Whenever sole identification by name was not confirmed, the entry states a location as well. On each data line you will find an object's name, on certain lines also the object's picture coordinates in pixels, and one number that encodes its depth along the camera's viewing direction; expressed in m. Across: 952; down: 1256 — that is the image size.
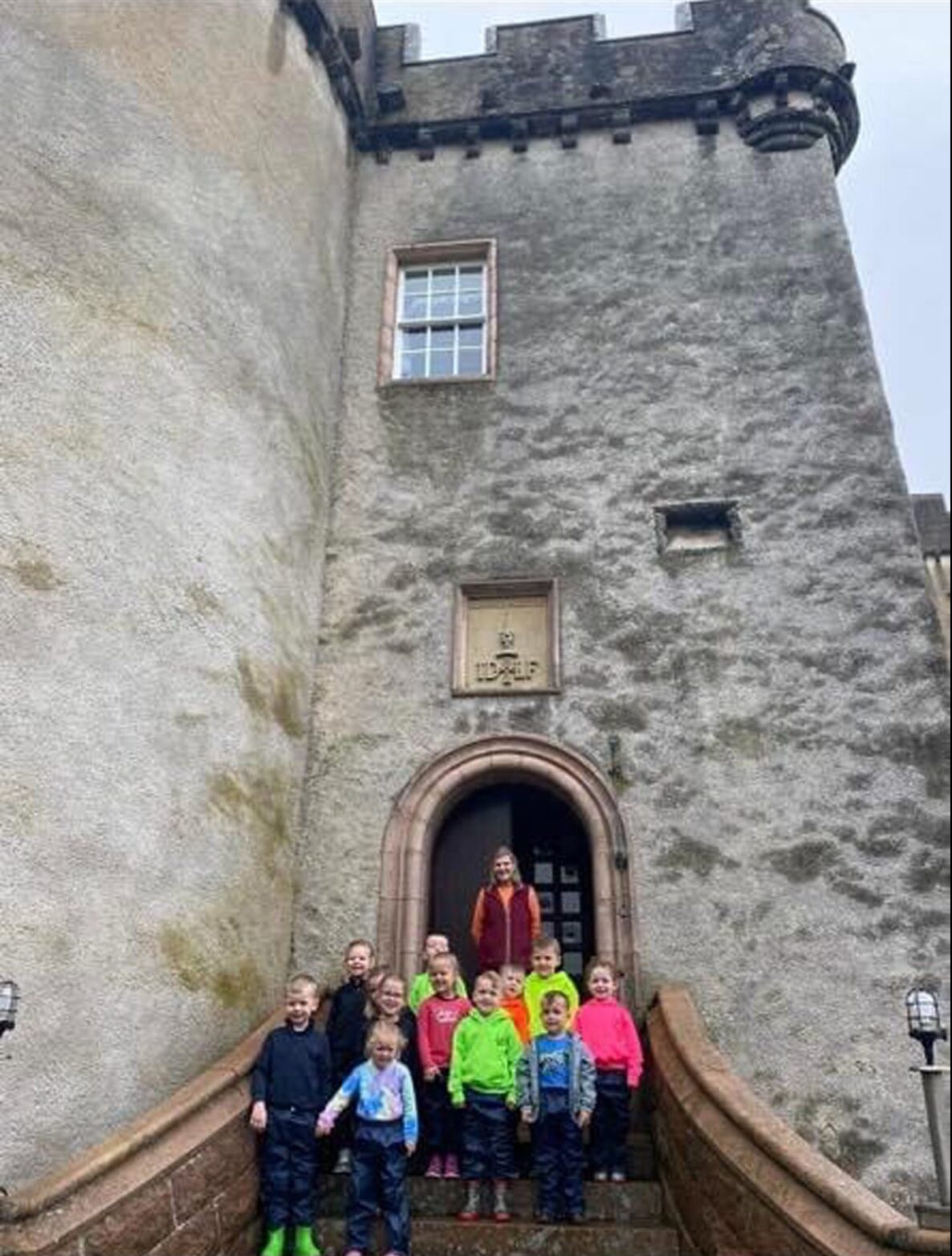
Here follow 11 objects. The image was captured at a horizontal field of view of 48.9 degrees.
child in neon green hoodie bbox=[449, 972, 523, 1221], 5.77
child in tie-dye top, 5.36
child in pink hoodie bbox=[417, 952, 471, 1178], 6.13
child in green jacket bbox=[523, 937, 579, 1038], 6.55
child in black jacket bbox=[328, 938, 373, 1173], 6.45
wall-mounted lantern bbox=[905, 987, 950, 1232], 3.59
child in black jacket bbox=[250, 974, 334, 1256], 5.52
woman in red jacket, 7.52
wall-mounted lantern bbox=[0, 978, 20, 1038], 4.99
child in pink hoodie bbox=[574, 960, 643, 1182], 6.01
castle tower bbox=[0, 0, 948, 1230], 6.51
